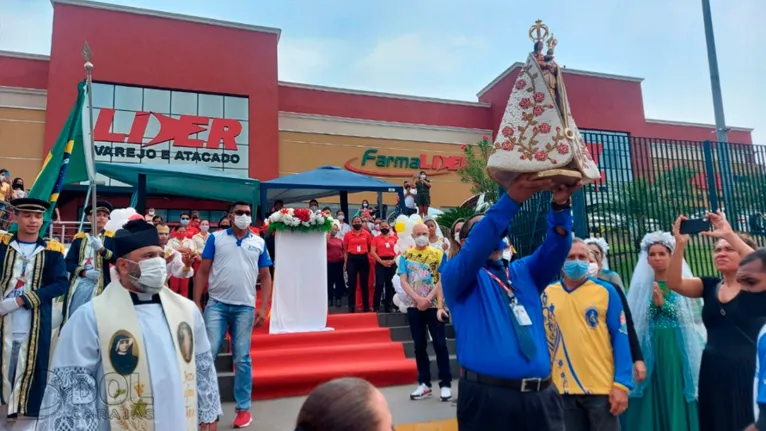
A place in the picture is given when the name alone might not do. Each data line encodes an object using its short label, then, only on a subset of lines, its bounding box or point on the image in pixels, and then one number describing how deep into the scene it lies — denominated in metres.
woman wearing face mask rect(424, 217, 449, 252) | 7.45
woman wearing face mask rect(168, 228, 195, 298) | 8.08
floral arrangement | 7.21
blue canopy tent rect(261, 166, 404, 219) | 11.36
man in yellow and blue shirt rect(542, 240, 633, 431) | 3.18
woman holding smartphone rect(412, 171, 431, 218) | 12.22
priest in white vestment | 2.27
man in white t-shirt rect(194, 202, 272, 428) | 4.90
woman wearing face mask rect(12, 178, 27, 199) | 10.78
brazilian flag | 5.13
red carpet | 6.09
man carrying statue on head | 2.31
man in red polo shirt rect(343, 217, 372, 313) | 8.95
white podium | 7.16
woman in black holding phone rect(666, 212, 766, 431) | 3.13
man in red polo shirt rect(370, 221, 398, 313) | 8.81
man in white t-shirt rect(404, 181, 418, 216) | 12.21
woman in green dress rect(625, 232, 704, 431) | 3.88
